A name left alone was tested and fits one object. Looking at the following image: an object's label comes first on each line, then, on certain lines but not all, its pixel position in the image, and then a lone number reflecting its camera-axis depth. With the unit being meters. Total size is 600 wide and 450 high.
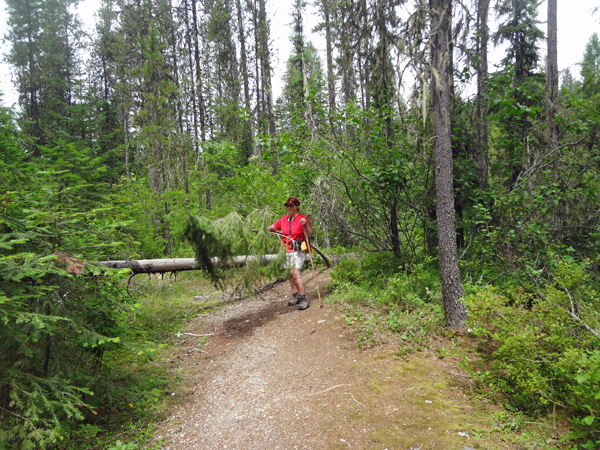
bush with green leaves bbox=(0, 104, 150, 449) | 2.72
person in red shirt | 7.01
